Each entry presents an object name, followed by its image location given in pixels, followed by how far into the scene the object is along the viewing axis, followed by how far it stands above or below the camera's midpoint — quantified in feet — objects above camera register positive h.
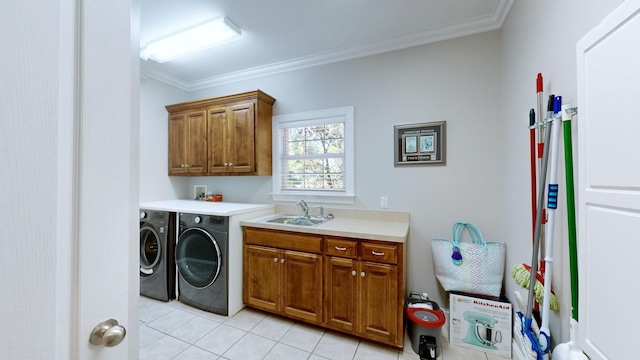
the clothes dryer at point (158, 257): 8.61 -2.70
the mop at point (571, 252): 3.18 -1.01
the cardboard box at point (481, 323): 6.03 -3.66
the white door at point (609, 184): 2.31 -0.03
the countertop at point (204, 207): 7.90 -0.88
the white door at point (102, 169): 1.53 +0.10
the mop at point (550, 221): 3.86 -0.64
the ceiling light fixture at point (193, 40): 7.33 +4.66
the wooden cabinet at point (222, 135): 9.21 +1.96
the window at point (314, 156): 8.80 +1.04
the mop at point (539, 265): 4.11 -1.61
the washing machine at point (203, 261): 7.61 -2.61
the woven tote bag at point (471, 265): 6.55 -2.31
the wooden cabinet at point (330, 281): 6.09 -2.76
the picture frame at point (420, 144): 7.54 +1.25
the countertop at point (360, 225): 6.36 -1.31
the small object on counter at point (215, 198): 10.83 -0.66
